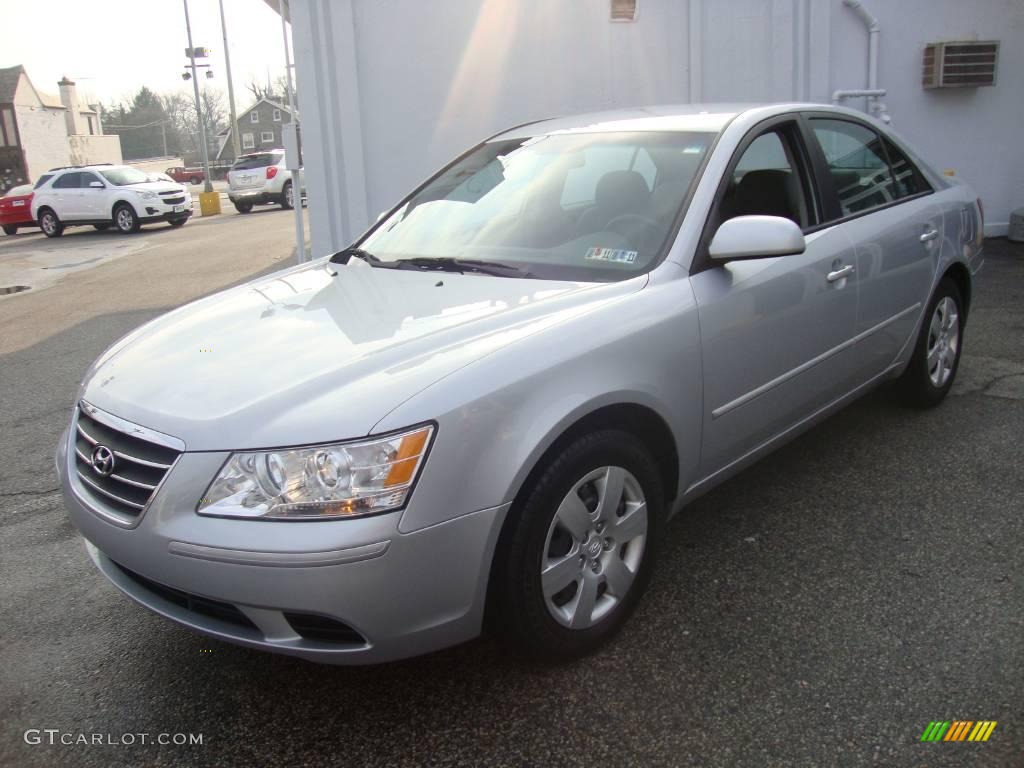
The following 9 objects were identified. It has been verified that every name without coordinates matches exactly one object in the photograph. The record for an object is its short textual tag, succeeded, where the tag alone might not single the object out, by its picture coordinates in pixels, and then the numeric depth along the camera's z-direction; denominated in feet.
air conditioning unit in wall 29.58
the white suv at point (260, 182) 83.46
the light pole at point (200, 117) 100.44
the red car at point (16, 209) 76.38
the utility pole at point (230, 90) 126.41
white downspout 29.27
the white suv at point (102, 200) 69.41
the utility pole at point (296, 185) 25.61
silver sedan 6.85
